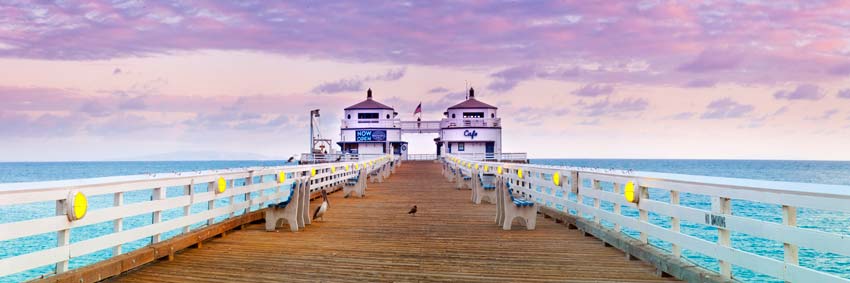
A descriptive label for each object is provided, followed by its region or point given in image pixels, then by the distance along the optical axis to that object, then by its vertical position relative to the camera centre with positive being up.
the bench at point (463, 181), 22.70 -0.90
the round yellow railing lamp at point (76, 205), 5.70 -0.45
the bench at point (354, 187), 18.35 -0.90
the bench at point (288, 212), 10.31 -0.92
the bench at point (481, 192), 16.28 -0.93
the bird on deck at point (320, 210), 11.33 -0.98
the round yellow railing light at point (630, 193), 7.65 -0.44
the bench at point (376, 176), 26.98 -0.85
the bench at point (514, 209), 10.74 -0.91
